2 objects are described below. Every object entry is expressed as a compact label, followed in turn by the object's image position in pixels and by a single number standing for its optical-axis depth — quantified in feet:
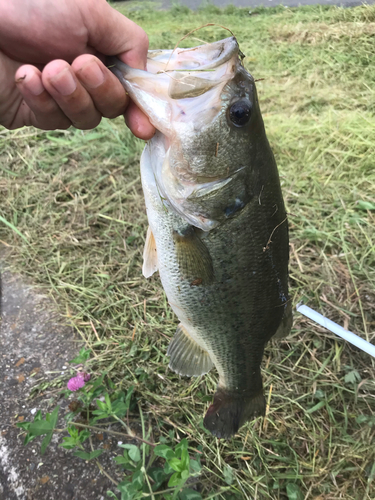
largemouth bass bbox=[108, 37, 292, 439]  0.85
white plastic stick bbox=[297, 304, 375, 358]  1.43
